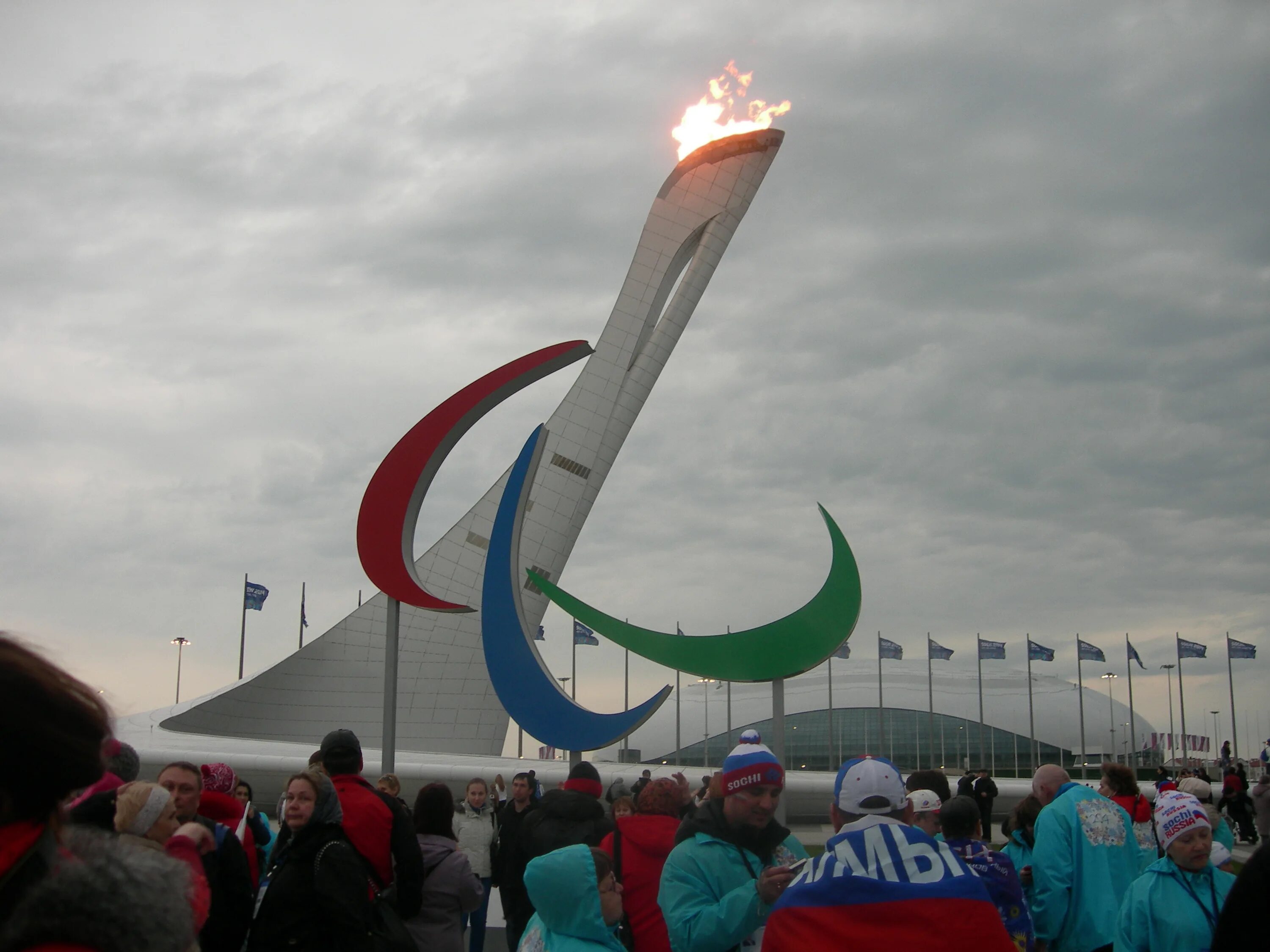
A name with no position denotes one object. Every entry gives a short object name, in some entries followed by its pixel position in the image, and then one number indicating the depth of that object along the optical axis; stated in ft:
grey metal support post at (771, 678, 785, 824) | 33.24
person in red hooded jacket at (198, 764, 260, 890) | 13.89
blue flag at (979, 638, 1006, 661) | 128.57
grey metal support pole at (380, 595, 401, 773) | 39.78
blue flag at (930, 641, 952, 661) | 127.13
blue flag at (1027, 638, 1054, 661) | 122.11
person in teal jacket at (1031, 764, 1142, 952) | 16.79
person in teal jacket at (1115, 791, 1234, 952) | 13.26
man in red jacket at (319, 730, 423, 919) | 14.87
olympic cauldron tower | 74.49
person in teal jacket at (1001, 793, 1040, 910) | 19.86
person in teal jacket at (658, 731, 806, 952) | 11.66
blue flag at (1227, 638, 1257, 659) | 123.54
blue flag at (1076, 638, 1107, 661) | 125.49
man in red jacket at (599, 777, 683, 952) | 14.38
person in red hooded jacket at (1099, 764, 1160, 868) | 19.51
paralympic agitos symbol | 38.73
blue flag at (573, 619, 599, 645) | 108.27
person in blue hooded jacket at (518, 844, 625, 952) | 10.78
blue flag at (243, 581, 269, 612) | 94.73
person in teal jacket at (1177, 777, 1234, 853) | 21.84
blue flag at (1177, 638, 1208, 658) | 124.06
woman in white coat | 25.98
